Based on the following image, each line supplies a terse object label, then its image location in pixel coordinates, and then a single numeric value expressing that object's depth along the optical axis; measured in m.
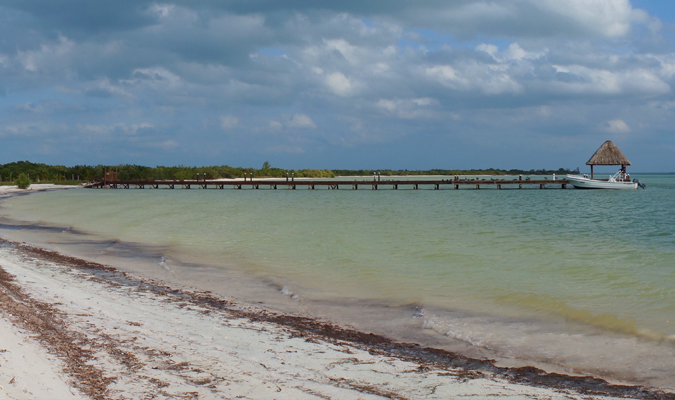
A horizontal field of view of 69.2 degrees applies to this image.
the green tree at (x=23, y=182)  56.12
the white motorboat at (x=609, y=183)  55.12
